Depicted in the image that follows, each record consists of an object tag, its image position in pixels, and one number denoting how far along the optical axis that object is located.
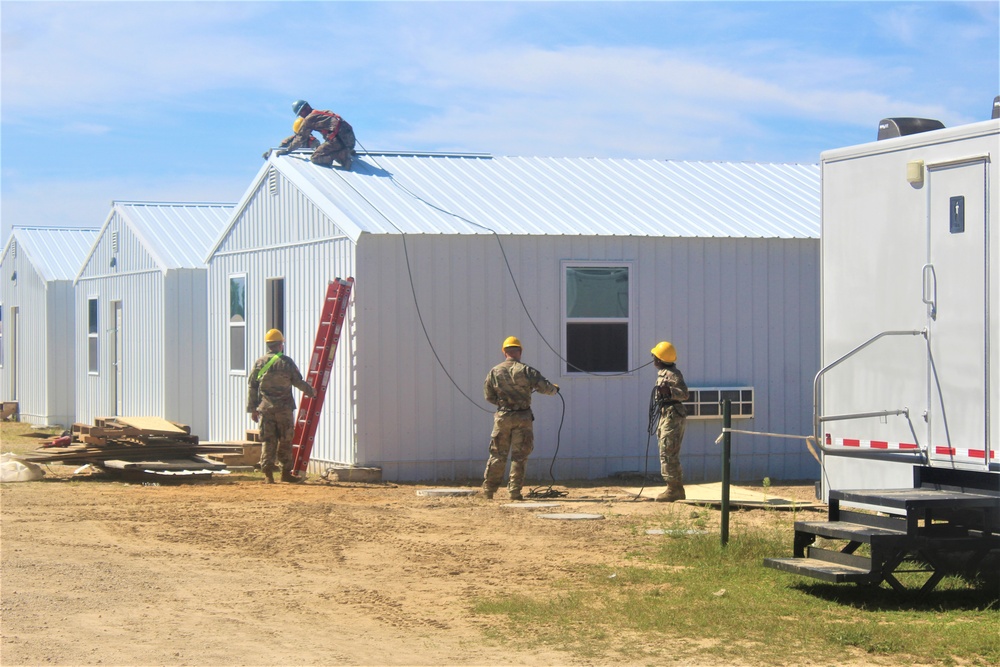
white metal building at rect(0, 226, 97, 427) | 27.09
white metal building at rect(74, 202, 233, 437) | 21.84
